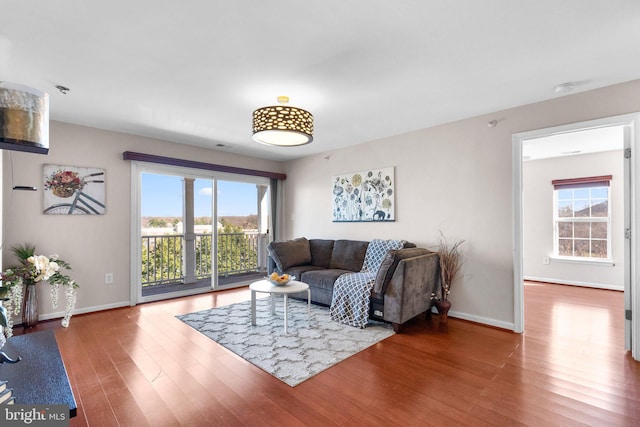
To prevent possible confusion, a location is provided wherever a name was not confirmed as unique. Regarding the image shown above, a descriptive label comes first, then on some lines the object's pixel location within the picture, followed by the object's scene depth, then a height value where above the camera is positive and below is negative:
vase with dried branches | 3.69 -0.65
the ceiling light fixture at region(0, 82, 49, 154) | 0.96 +0.33
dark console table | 0.97 -0.59
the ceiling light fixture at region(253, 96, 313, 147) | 2.65 +0.85
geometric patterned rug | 2.51 -1.24
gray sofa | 3.22 -0.73
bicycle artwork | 3.68 +0.35
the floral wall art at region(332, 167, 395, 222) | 4.47 +0.33
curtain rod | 4.23 +0.86
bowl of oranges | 3.41 -0.72
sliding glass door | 4.62 -0.21
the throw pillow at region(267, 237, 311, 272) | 4.64 -0.58
